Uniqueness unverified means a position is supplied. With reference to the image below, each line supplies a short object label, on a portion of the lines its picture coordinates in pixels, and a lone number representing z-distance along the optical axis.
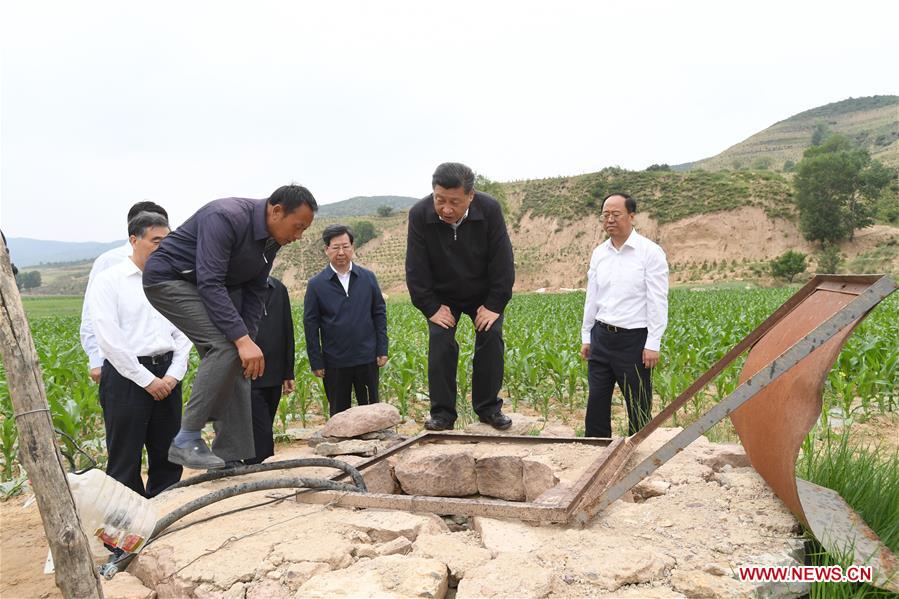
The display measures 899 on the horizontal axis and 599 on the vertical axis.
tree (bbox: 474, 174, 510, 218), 59.79
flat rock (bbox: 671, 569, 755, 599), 2.10
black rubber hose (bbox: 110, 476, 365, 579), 2.71
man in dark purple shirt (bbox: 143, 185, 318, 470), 3.13
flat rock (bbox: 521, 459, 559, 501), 3.76
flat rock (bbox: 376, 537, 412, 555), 2.56
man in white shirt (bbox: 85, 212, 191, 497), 3.62
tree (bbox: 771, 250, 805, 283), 35.56
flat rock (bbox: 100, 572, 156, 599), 2.46
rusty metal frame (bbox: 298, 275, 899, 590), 2.19
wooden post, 1.92
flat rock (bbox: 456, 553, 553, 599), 2.13
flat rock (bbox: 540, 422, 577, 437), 5.39
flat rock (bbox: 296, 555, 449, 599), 2.18
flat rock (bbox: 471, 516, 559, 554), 2.51
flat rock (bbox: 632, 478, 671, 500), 3.23
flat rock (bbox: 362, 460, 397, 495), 3.89
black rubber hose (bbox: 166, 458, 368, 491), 3.53
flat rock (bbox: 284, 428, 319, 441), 6.38
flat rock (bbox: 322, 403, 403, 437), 4.65
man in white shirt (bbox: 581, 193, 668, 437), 4.38
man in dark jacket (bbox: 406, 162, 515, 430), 4.37
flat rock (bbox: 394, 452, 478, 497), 4.00
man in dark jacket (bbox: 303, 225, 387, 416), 5.21
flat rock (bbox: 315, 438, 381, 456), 4.54
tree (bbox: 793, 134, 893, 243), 44.81
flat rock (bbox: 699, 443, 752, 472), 3.57
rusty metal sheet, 2.31
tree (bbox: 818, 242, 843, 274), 38.47
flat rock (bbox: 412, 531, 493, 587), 2.37
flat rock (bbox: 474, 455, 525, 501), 3.99
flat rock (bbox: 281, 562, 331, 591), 2.35
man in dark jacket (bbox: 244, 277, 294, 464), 4.73
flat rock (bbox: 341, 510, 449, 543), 2.72
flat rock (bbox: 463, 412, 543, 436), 4.84
